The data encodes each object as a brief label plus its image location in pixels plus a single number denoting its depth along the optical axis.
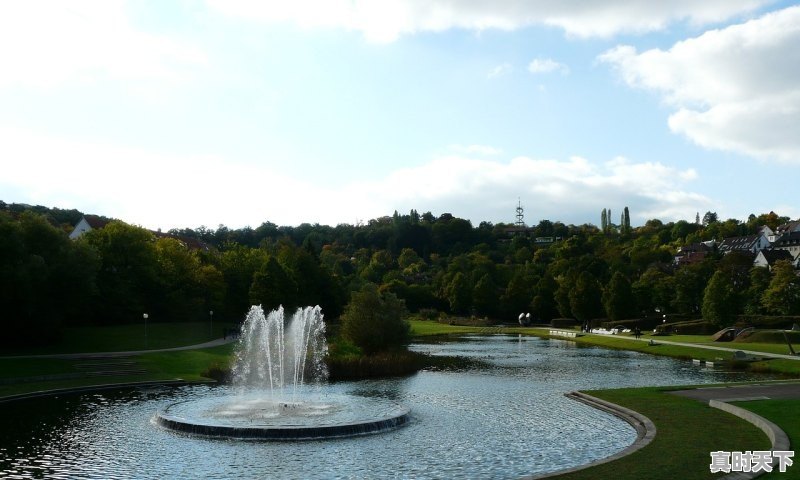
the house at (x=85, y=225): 92.62
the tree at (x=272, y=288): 69.56
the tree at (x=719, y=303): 65.69
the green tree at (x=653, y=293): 87.69
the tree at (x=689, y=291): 84.25
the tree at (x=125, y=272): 62.94
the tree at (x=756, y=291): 74.19
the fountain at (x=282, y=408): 22.62
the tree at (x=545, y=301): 105.69
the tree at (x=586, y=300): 88.81
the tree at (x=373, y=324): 47.53
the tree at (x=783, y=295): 70.06
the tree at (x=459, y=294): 117.81
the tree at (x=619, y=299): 84.31
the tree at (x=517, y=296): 109.94
